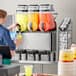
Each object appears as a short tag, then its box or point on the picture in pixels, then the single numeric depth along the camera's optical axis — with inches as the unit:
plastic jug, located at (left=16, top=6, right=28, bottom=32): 184.6
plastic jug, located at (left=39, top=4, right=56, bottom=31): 182.7
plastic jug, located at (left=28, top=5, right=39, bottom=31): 183.4
